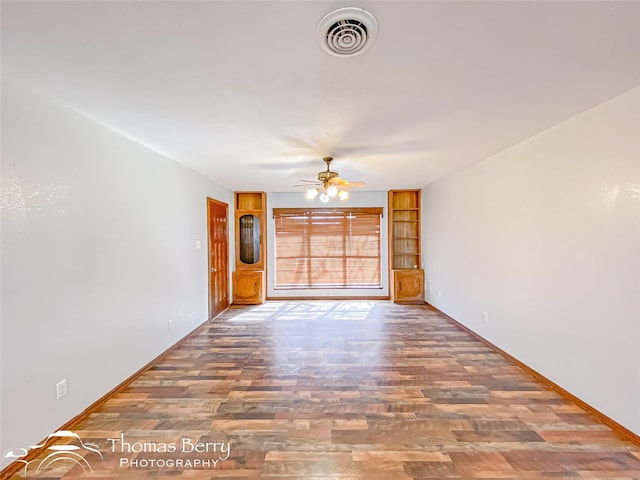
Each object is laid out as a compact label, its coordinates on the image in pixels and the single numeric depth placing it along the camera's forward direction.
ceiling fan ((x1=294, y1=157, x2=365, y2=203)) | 3.32
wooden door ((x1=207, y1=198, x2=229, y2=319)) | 4.71
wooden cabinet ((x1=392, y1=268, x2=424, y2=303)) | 5.77
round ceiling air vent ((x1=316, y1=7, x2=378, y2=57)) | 1.22
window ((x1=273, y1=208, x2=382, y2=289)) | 6.08
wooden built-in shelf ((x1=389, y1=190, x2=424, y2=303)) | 5.91
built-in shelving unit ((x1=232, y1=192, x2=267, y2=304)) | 5.91
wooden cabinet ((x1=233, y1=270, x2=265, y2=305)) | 5.76
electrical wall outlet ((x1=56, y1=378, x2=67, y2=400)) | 1.96
